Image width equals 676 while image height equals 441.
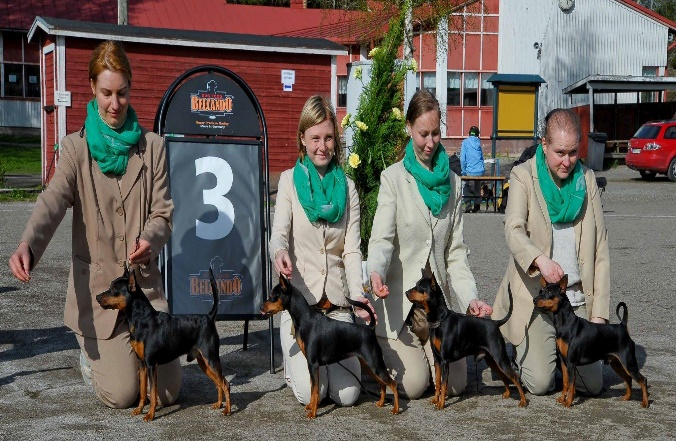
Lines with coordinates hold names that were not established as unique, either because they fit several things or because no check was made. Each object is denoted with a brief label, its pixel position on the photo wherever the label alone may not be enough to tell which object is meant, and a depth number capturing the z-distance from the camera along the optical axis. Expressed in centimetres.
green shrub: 784
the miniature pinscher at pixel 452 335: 545
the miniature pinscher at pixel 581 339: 551
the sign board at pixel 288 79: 2533
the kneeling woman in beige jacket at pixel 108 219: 547
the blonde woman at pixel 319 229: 588
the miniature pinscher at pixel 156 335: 521
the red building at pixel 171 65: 2345
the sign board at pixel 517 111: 2358
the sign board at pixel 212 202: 679
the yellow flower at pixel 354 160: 756
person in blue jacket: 2047
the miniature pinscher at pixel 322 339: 532
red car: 2866
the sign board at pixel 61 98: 2319
